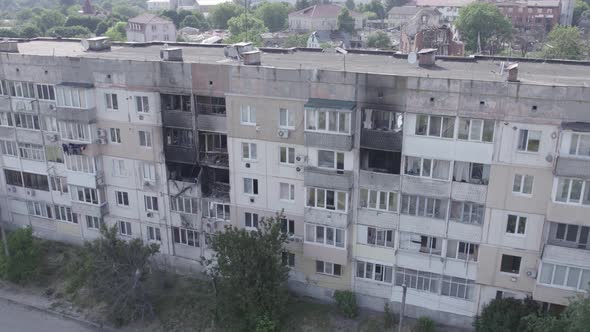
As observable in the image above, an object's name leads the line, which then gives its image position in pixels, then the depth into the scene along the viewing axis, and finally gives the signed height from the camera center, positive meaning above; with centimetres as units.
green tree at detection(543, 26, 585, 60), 8706 -536
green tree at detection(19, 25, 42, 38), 14250 -504
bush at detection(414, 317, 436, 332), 2880 -1689
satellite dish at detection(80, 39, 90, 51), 3934 -229
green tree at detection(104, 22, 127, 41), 13012 -490
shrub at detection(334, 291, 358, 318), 3047 -1663
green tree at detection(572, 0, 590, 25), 16400 +115
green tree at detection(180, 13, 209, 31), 17838 -320
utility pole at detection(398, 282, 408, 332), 2648 -1552
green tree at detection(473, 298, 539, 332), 2619 -1497
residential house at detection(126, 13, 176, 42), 13675 -403
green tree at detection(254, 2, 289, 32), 18375 -86
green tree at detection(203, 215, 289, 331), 2862 -1431
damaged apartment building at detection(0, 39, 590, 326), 2538 -825
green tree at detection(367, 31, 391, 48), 13288 -688
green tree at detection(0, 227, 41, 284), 3603 -1669
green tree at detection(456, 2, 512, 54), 12569 -340
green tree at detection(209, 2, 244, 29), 18588 -18
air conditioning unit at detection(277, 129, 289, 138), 2947 -661
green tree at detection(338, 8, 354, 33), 15900 -253
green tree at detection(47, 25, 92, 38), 15388 -519
